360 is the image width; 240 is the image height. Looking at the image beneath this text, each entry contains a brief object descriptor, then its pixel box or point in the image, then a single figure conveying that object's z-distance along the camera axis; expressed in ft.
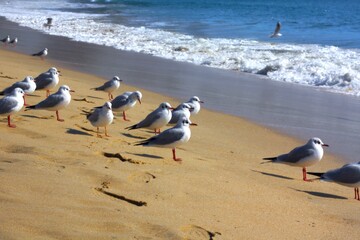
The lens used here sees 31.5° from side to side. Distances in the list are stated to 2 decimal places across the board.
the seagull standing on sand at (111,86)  35.81
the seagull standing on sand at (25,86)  30.58
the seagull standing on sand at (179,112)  27.81
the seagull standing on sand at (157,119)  26.27
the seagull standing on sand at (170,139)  23.22
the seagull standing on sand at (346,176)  21.77
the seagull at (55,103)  27.14
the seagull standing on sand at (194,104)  30.86
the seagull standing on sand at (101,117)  25.54
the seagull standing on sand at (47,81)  33.53
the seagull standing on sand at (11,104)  25.07
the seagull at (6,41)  65.84
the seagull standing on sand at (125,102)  29.89
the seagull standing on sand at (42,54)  55.67
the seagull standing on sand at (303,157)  23.70
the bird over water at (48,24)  93.32
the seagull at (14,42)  66.99
